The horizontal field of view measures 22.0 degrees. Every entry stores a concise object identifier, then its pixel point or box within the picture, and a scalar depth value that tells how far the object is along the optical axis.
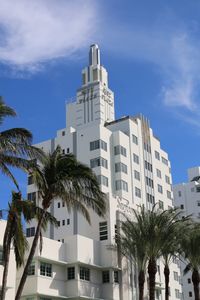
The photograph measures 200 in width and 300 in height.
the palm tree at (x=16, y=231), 27.27
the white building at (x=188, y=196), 120.12
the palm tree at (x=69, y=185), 30.95
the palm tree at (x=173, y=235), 45.88
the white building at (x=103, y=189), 46.22
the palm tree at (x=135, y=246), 46.09
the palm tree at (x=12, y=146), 24.70
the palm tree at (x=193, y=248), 50.12
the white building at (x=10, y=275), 38.23
